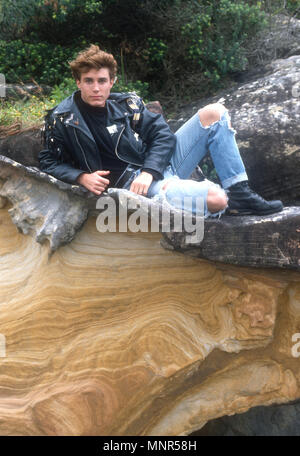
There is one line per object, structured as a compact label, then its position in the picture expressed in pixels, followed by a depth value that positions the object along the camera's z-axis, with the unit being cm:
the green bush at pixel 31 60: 494
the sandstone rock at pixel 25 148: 364
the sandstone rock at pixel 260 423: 379
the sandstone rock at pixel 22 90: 464
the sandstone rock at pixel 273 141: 341
